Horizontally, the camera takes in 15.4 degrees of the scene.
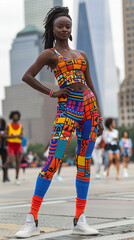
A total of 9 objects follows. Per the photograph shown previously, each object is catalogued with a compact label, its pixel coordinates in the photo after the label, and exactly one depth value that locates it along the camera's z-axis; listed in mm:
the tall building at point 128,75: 146625
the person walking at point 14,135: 12531
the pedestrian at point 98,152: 14609
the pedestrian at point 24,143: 17106
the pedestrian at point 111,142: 13899
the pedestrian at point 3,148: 13547
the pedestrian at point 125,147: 17250
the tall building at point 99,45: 159625
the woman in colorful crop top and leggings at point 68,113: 4141
